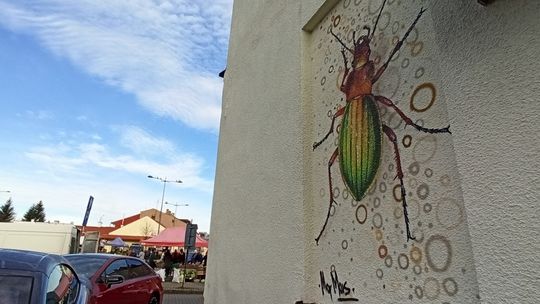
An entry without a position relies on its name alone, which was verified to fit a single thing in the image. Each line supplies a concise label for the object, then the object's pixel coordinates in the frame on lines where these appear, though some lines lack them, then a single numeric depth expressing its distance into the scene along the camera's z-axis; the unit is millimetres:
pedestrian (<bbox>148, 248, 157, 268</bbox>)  24005
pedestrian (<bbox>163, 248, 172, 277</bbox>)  21759
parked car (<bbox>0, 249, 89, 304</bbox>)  3170
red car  7477
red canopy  21688
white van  16172
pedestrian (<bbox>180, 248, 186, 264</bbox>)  25016
